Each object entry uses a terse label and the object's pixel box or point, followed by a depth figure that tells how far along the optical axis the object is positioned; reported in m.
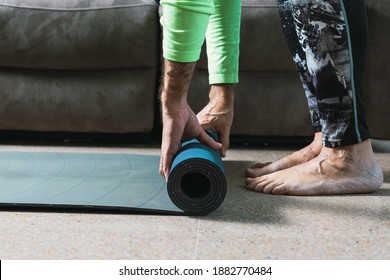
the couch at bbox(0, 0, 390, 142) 2.13
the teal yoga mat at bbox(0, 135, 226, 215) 1.52
